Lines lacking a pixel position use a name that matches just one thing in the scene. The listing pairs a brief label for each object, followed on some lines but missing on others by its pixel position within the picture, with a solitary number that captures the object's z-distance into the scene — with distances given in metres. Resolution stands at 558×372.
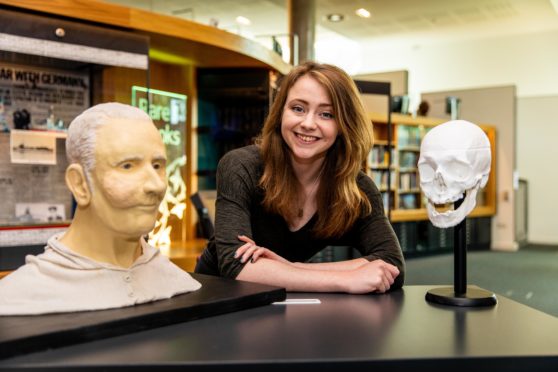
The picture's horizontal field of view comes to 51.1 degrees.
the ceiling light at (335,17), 9.89
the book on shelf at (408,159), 8.62
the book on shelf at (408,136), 8.34
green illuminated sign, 4.30
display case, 2.94
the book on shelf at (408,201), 8.52
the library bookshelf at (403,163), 8.01
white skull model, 1.43
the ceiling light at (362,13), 9.62
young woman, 1.63
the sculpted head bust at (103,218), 1.13
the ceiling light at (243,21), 10.12
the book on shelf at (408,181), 8.59
